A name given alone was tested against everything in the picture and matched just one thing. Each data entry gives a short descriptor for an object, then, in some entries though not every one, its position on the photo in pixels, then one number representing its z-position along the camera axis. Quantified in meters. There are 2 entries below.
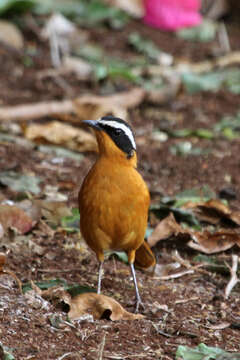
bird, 9.24
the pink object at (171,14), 24.92
